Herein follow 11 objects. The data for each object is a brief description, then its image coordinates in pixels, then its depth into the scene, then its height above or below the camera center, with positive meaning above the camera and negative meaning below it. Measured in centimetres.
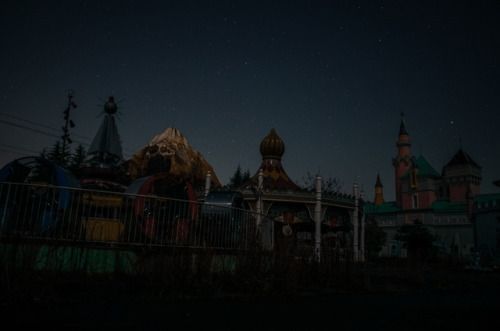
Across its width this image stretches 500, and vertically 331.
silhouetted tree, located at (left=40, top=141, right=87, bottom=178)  5583 +1332
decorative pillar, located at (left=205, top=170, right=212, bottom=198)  2297 +400
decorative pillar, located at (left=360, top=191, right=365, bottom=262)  2545 +223
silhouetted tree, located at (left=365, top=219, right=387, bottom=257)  4863 +215
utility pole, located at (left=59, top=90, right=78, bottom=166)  2670 +854
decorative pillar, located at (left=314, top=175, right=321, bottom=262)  2256 +249
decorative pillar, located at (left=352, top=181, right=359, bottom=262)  2491 +301
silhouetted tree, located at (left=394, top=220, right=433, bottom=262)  3512 +138
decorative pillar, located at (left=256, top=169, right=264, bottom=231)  1884 +264
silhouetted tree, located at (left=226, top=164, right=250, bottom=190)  6756 +1263
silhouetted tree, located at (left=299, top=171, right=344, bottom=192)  4822 +859
